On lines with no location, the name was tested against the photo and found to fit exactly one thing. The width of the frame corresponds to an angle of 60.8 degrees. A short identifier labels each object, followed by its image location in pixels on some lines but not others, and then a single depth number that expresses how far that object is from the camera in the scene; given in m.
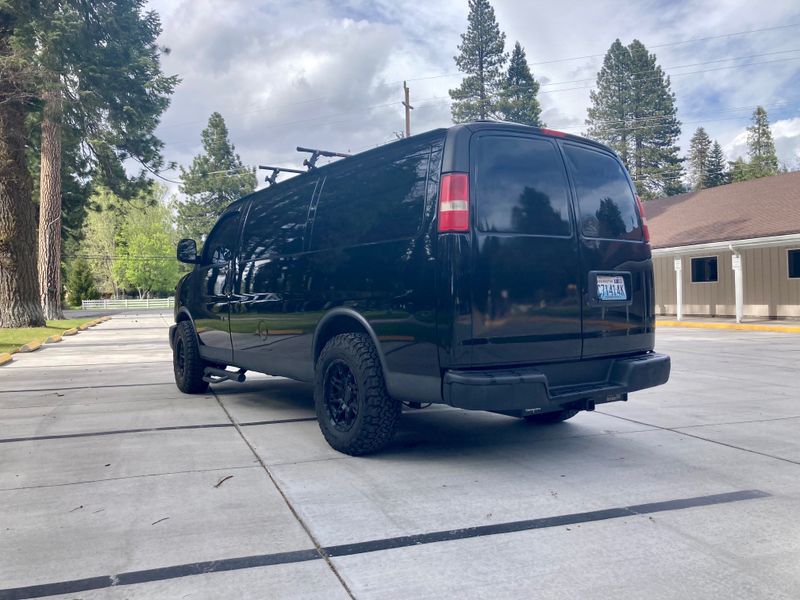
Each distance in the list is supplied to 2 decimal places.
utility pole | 33.34
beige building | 21.53
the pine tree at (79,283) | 58.66
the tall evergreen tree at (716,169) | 53.28
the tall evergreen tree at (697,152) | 72.64
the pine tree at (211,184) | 66.25
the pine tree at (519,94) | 48.25
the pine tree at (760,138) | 67.94
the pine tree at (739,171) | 56.06
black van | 4.20
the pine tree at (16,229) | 18.48
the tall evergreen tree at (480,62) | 49.28
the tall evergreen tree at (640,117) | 52.09
